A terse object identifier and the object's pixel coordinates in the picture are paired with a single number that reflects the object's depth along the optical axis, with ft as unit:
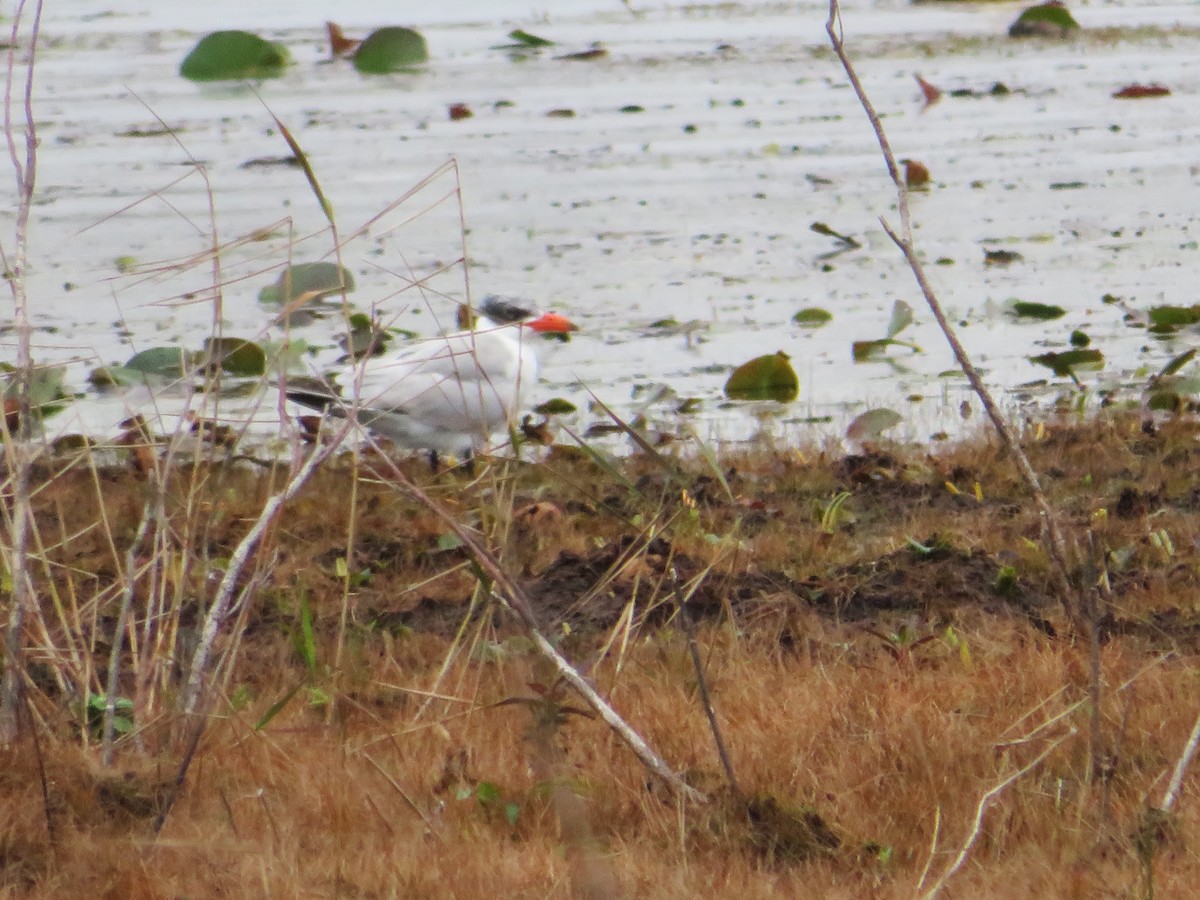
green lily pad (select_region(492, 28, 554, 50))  113.91
